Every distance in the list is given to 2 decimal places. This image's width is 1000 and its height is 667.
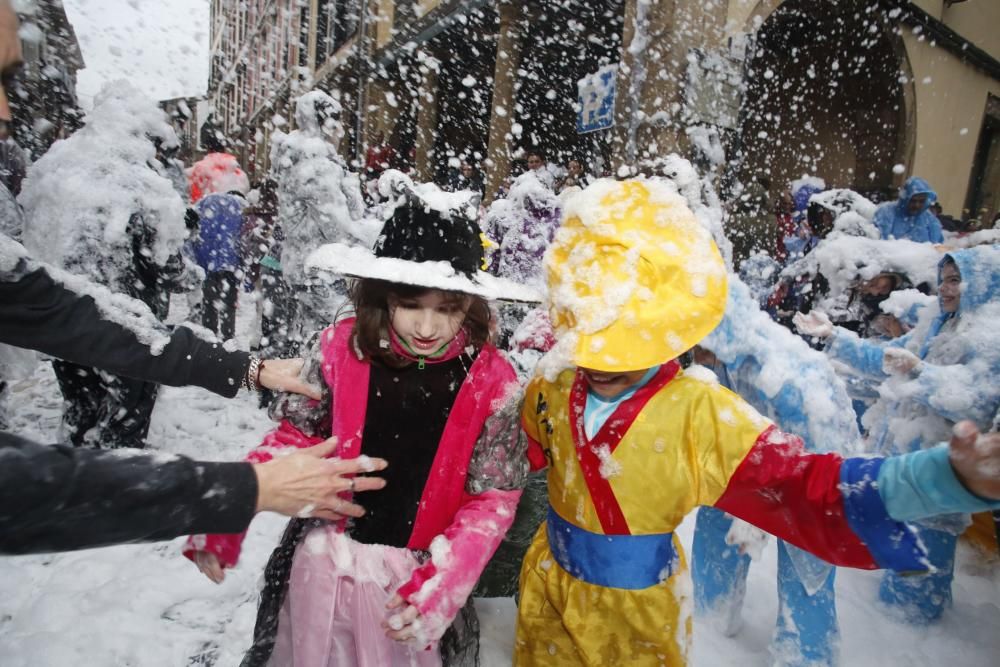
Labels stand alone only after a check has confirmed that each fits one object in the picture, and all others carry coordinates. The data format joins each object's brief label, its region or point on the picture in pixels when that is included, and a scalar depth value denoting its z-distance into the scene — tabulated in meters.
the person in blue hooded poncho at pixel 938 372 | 2.23
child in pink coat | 1.36
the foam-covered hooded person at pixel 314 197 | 4.29
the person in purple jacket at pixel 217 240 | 5.65
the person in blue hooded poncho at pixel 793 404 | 1.95
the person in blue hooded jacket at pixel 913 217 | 5.36
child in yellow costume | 1.12
